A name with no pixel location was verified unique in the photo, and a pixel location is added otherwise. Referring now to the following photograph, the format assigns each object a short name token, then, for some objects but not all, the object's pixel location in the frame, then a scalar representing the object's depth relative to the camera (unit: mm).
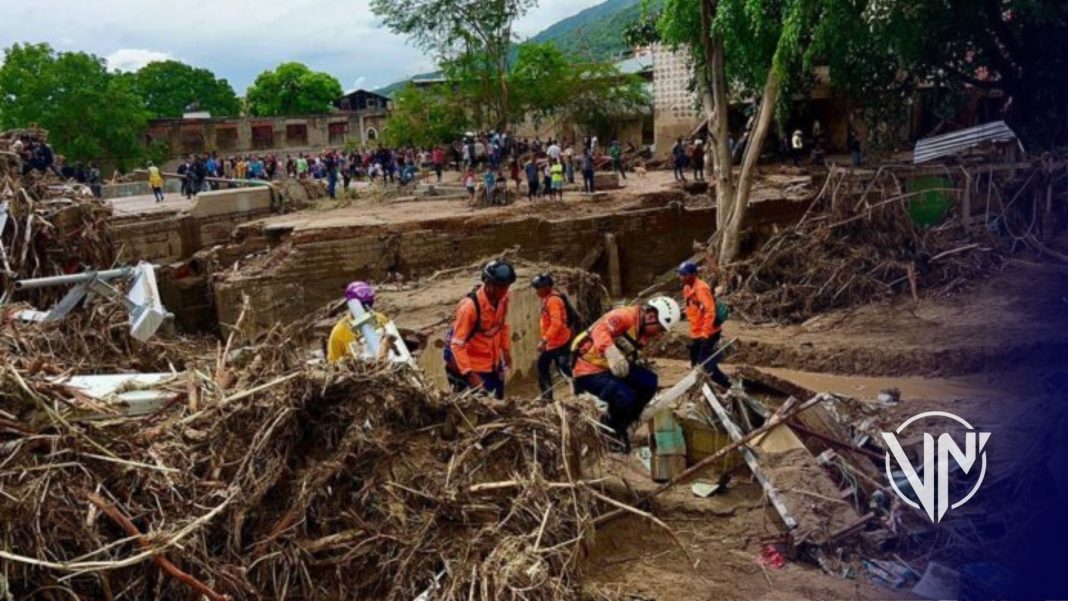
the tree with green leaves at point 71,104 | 33031
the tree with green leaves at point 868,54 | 12602
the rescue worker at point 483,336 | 6223
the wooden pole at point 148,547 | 3406
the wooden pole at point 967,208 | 13387
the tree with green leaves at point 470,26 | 25984
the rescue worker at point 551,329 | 7509
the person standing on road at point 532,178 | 19344
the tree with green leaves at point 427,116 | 27562
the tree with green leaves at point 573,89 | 29516
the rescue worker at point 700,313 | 7988
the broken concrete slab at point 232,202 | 17984
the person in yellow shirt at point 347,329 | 5602
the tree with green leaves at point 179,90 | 64938
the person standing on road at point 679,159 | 21516
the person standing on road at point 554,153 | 21234
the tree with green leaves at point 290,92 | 62719
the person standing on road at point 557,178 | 19453
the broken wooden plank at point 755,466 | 5094
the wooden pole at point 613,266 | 17000
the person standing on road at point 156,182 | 22234
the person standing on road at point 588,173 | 20219
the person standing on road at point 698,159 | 21562
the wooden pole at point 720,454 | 5184
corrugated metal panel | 15298
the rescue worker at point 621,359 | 6098
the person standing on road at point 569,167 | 22750
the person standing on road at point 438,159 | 25281
